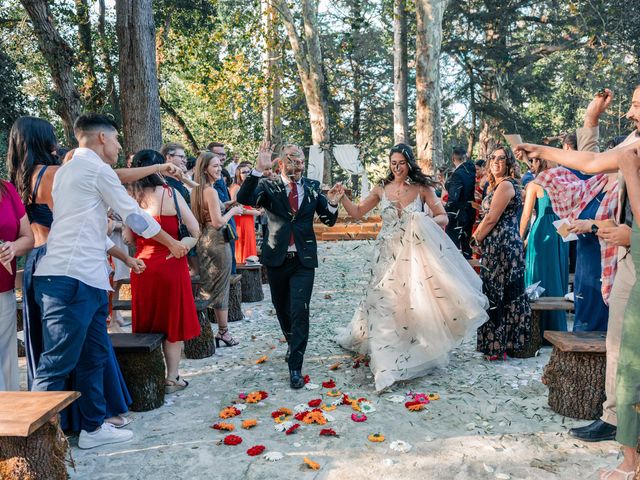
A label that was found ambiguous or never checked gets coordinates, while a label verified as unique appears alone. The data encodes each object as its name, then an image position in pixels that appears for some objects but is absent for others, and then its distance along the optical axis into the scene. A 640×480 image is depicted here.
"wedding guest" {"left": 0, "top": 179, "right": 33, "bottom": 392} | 3.59
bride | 5.01
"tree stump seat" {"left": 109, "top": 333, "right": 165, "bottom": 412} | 4.36
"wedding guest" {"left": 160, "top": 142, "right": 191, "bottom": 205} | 6.30
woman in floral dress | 5.55
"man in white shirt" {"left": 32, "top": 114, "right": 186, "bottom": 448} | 3.49
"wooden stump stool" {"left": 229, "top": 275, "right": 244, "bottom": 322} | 7.39
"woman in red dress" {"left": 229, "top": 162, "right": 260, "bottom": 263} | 9.90
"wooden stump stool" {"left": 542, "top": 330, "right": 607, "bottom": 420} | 4.06
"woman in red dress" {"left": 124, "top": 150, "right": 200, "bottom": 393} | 4.65
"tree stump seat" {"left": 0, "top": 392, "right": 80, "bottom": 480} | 2.77
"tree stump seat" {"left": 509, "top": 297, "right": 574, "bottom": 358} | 5.48
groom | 4.89
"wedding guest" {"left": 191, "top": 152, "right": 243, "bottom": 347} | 5.99
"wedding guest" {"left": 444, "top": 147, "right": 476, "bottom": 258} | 9.60
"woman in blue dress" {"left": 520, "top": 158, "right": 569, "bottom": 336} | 6.34
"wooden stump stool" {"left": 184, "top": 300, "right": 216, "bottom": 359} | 5.83
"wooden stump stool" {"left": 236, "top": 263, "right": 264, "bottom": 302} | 8.53
